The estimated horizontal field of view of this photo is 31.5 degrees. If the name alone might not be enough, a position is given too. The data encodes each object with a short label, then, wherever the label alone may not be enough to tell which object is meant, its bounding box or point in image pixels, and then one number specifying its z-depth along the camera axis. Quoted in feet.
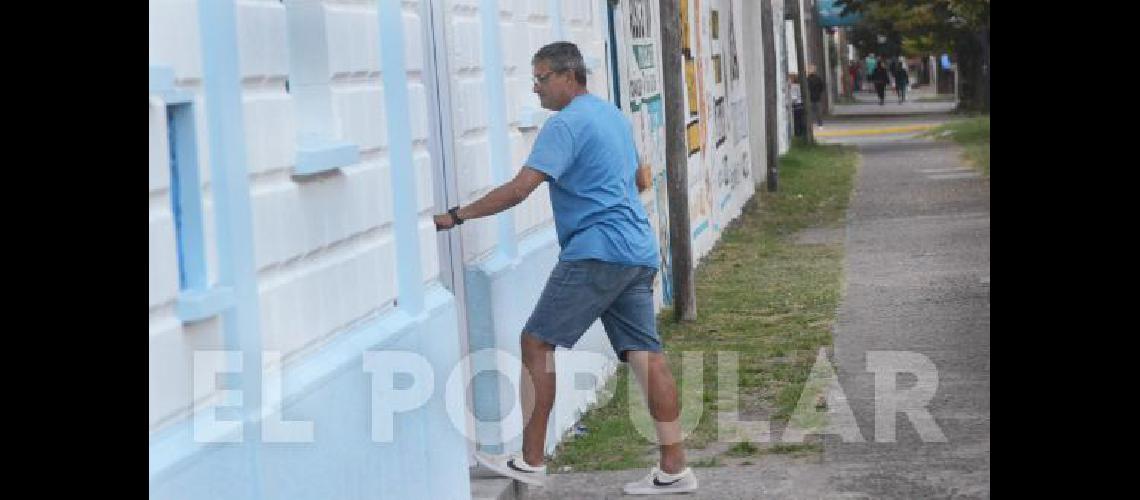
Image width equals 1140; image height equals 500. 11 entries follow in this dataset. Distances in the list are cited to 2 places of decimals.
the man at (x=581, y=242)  24.63
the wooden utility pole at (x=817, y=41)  169.58
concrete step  24.90
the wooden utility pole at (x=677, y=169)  42.63
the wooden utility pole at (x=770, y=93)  83.97
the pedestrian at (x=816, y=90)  154.15
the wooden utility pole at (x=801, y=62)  116.16
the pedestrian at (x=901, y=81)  210.38
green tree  136.15
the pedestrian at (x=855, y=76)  250.96
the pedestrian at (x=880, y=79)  198.39
